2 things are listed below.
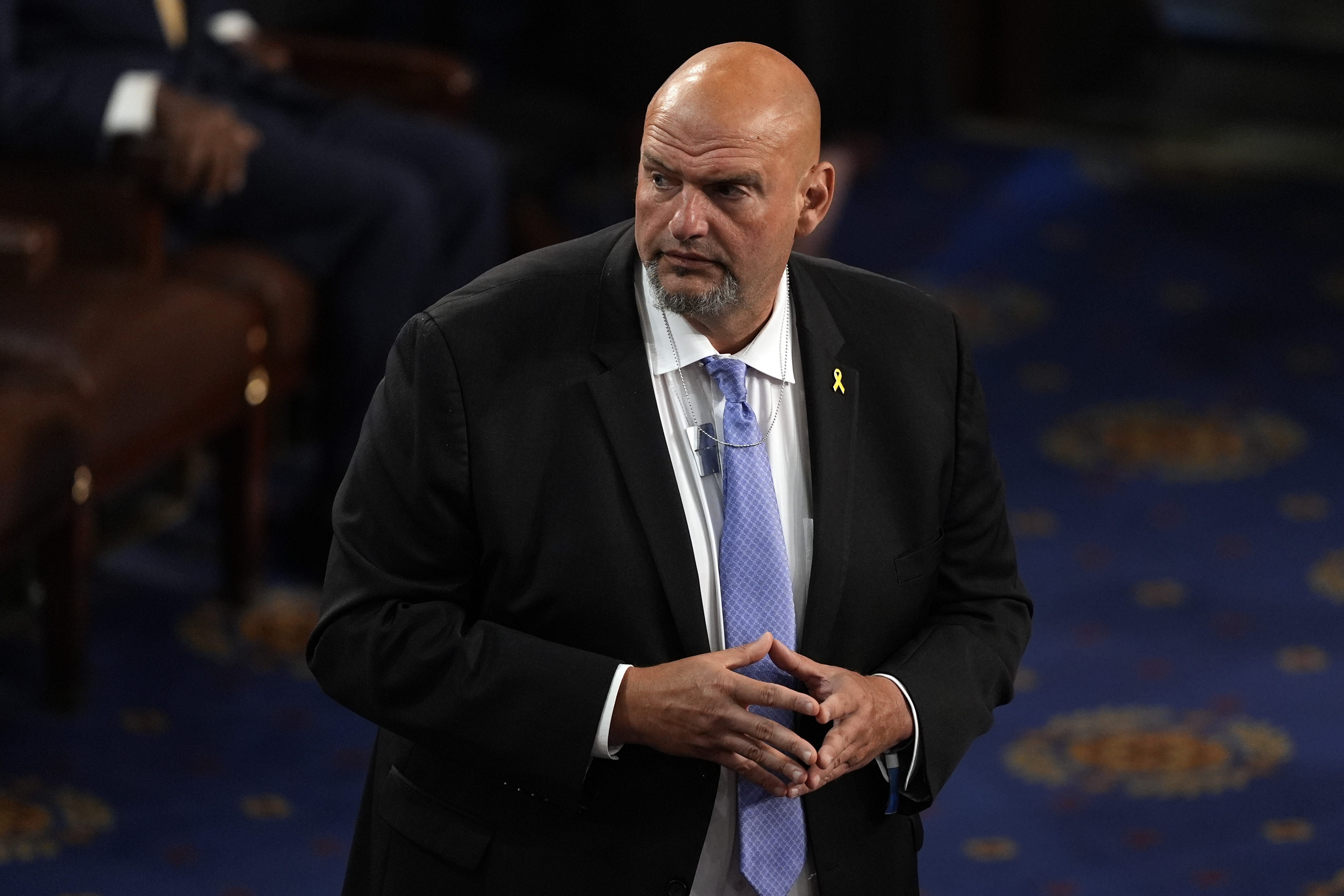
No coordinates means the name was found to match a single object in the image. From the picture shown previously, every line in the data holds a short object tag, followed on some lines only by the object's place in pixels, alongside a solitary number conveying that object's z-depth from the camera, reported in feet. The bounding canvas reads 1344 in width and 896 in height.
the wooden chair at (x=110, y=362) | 54.09
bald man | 49.53
